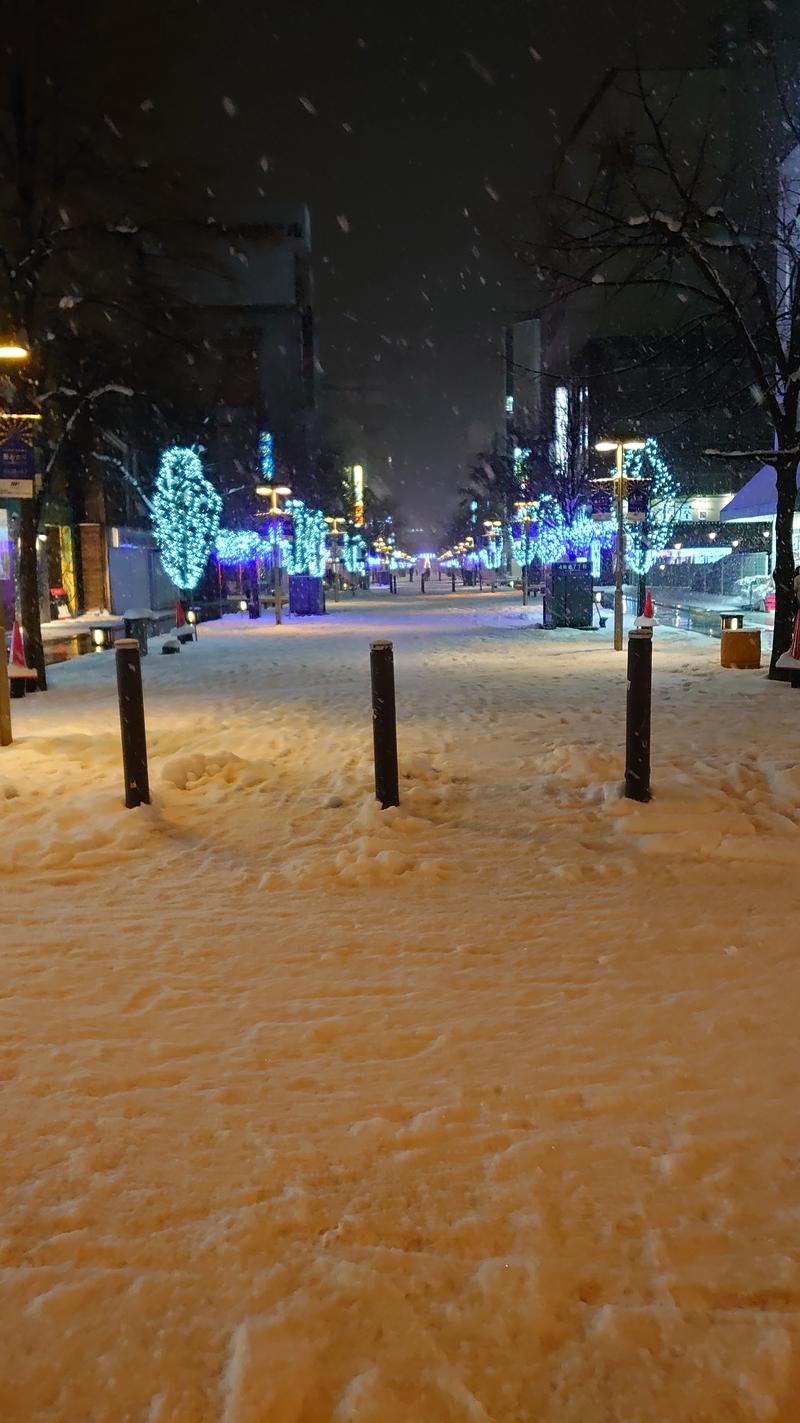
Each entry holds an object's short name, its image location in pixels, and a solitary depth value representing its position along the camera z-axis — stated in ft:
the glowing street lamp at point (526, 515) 134.29
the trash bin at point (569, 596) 81.46
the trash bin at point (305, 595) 118.62
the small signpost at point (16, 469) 40.75
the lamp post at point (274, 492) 107.34
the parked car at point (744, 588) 108.58
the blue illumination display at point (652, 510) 116.16
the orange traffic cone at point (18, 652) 45.34
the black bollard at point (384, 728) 22.50
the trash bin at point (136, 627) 64.39
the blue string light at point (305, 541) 177.76
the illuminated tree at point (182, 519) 115.14
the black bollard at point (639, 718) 22.00
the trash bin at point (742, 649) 50.52
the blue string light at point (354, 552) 258.71
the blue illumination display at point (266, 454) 208.84
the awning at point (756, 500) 94.80
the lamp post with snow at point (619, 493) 63.46
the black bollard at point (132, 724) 22.61
